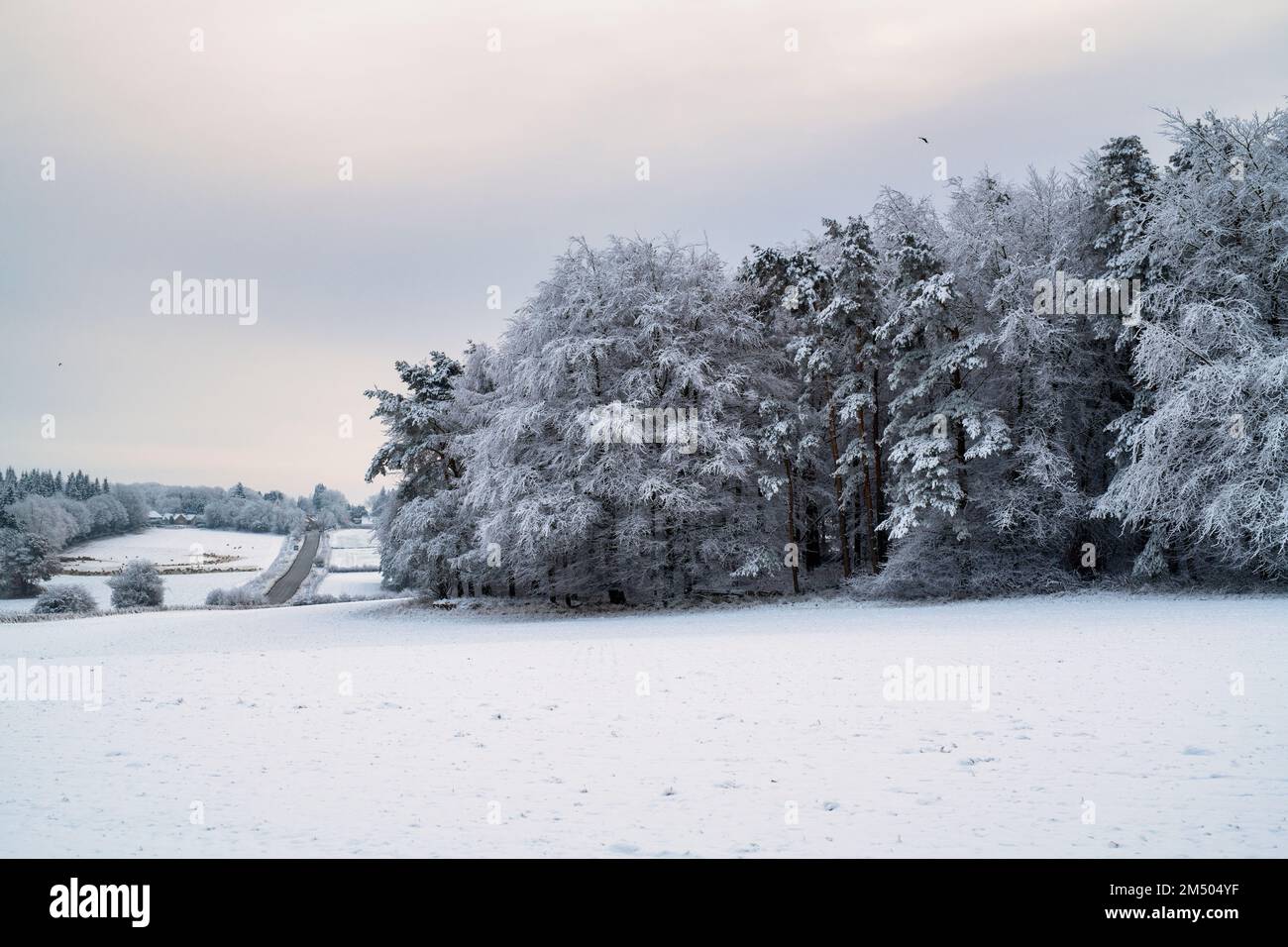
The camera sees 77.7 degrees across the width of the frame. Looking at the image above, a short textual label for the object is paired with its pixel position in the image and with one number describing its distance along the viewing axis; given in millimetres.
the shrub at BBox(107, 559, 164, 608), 56281
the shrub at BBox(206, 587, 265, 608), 58219
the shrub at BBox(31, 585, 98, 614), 49094
